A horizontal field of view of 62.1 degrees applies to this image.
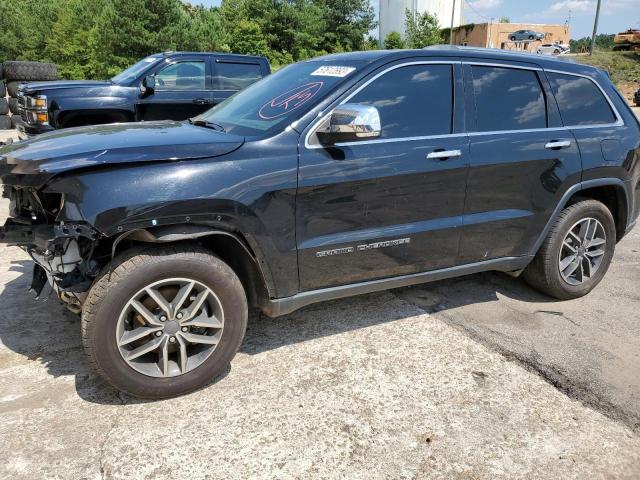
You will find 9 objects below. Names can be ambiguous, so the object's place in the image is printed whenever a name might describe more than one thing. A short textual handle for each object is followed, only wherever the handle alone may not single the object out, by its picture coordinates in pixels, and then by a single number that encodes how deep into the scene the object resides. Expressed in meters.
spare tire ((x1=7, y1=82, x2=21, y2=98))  12.61
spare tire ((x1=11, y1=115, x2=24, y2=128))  8.07
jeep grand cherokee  2.63
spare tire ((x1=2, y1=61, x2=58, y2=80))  12.24
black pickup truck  7.36
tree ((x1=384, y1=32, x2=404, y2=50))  49.19
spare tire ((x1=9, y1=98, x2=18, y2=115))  12.69
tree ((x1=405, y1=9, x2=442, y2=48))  48.34
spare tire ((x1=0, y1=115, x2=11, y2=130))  13.22
